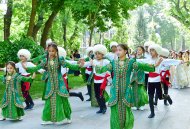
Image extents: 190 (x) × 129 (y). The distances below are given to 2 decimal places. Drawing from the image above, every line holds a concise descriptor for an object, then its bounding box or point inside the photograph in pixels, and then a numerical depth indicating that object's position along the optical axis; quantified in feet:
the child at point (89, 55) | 40.58
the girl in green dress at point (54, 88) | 29.40
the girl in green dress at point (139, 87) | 37.45
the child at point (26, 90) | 37.55
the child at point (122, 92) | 24.48
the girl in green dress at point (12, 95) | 30.91
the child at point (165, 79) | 41.22
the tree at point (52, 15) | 82.79
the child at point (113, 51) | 44.55
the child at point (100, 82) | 34.60
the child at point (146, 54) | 41.25
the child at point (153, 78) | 31.47
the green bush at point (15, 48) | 62.75
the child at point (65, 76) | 39.06
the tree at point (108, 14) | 88.57
